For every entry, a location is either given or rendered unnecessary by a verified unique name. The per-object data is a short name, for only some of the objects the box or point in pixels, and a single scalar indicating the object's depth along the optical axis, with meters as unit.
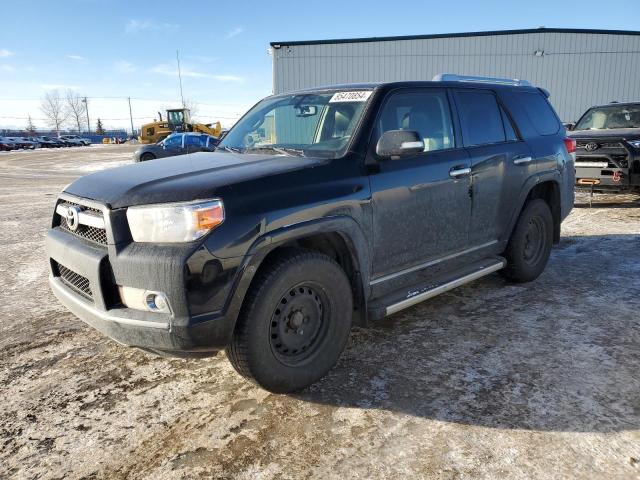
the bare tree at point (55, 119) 120.31
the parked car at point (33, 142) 57.41
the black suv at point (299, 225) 2.34
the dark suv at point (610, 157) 8.00
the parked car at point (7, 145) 52.25
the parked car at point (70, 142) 64.80
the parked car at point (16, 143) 54.61
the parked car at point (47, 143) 60.58
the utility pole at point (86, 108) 113.81
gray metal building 24.70
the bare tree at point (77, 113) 118.04
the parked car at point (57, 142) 62.38
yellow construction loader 36.75
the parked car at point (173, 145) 19.53
